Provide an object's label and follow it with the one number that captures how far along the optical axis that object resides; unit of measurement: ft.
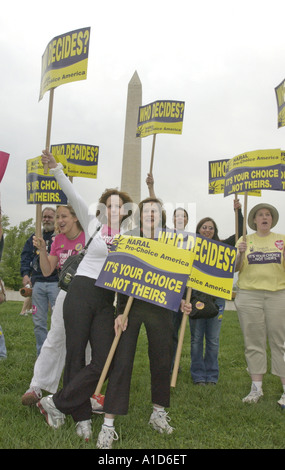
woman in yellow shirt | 14.67
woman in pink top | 12.91
